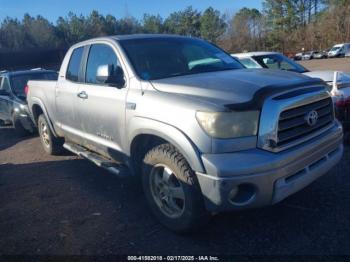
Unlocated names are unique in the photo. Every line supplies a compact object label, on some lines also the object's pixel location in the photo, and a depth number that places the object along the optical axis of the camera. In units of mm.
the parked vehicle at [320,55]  53300
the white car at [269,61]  9366
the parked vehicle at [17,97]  8984
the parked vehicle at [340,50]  48688
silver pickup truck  3117
